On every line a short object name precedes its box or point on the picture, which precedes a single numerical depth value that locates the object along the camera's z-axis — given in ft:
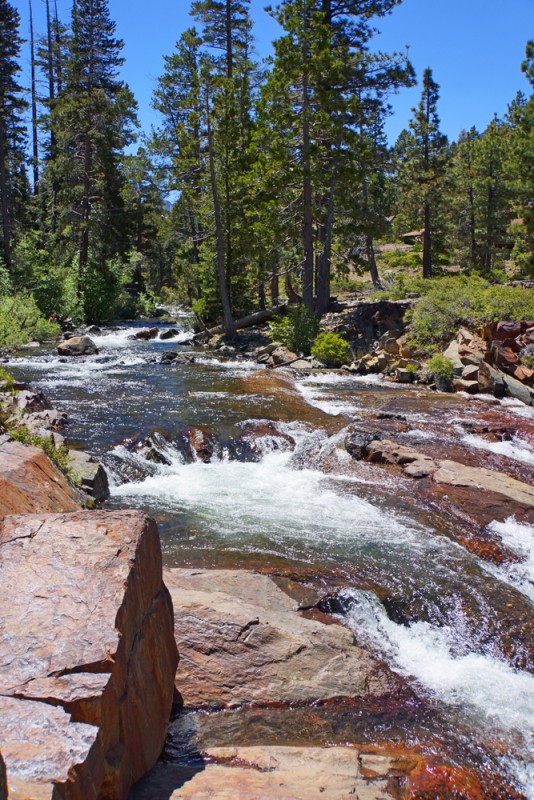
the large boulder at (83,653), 8.48
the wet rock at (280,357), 70.08
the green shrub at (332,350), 69.21
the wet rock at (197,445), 36.35
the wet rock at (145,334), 93.20
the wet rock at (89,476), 27.02
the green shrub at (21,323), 72.54
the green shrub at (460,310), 62.75
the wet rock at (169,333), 95.96
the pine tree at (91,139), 99.50
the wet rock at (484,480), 29.52
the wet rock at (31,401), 35.33
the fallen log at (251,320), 92.27
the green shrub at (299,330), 73.87
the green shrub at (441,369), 55.88
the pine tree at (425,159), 108.88
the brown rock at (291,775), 11.05
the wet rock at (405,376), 60.34
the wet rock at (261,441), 37.50
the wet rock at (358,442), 35.78
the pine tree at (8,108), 95.86
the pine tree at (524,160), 81.46
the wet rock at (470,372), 54.85
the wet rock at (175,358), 71.05
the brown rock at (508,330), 58.80
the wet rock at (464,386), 52.90
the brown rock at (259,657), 15.19
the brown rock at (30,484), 17.51
